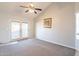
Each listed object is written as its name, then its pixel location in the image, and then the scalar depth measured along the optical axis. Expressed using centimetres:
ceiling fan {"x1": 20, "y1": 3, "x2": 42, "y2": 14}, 189
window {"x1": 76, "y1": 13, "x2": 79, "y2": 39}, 187
